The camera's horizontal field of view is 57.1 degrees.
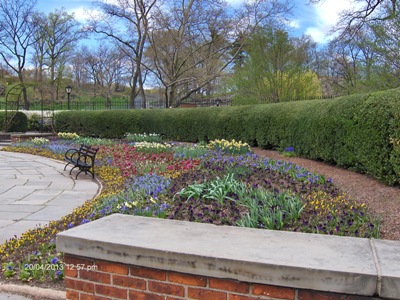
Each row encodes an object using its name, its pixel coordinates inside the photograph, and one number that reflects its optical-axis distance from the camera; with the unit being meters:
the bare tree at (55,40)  46.47
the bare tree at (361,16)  16.25
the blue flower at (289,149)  9.88
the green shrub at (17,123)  20.73
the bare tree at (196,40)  25.72
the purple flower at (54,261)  3.30
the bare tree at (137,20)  25.42
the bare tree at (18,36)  42.09
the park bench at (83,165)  8.55
